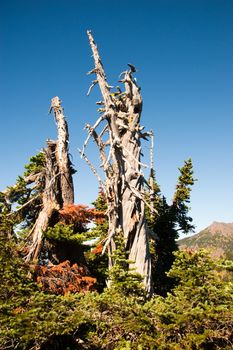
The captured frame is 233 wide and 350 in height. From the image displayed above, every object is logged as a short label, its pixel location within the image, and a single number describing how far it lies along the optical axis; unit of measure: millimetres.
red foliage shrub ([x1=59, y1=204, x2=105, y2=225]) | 14641
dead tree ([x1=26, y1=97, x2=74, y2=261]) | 14431
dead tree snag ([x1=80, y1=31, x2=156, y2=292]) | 13844
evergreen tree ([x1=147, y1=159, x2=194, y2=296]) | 21562
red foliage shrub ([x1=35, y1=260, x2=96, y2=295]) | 12947
